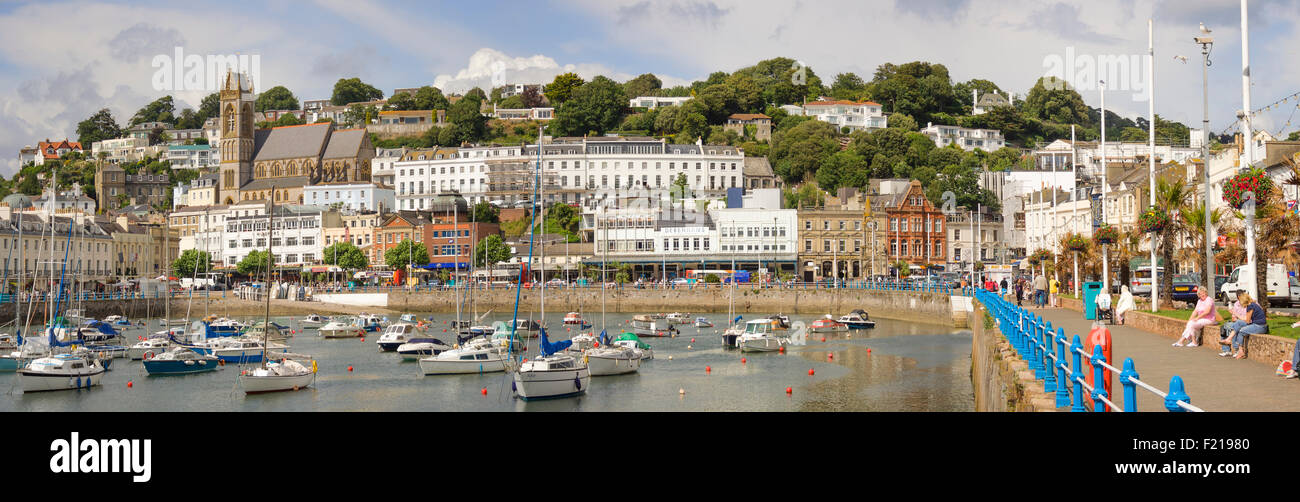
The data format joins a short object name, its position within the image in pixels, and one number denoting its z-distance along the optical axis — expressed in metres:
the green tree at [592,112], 179.00
